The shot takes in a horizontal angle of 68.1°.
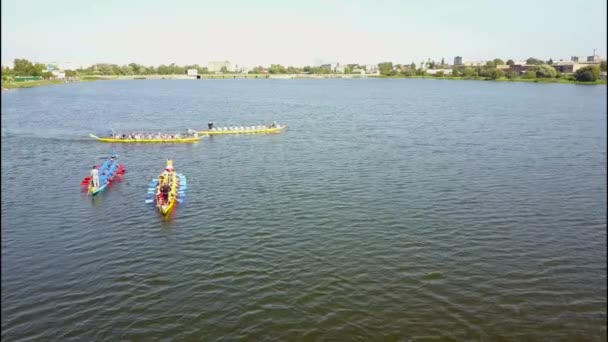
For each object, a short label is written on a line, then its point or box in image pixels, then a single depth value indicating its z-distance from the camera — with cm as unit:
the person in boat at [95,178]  3712
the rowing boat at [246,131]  6950
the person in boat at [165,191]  3346
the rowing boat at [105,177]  3756
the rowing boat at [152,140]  6222
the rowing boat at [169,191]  3247
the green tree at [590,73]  19164
